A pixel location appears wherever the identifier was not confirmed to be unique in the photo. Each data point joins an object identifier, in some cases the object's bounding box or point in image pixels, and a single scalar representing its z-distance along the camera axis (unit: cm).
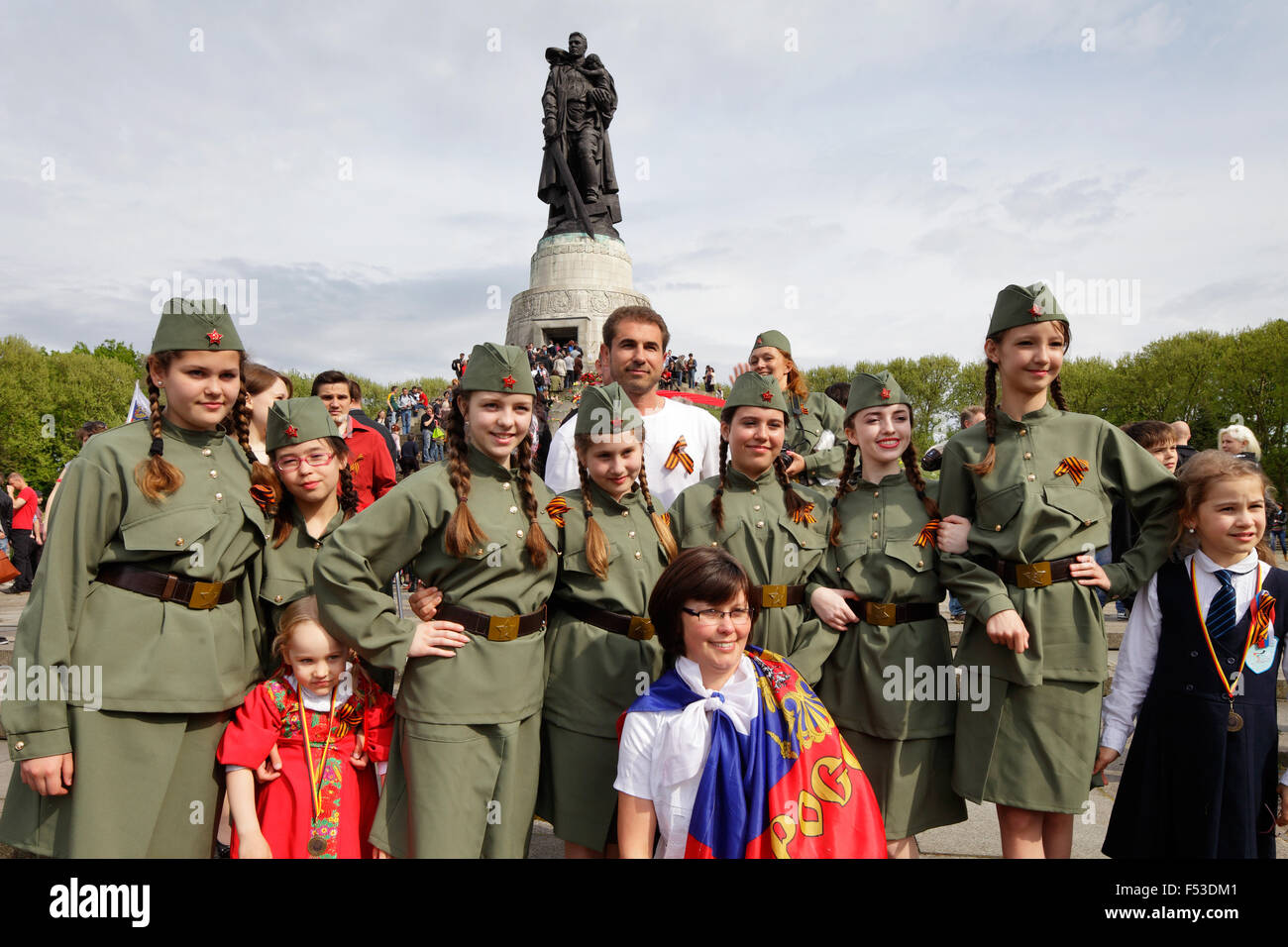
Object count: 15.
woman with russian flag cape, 239
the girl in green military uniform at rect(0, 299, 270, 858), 264
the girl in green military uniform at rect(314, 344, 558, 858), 277
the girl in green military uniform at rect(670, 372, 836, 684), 323
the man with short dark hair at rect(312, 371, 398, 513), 529
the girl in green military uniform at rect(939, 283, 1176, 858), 303
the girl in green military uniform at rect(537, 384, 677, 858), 301
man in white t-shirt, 406
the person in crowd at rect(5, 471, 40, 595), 1194
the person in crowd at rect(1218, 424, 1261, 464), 504
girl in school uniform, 295
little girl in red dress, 285
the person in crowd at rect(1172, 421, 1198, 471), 534
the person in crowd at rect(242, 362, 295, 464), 446
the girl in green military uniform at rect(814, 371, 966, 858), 316
